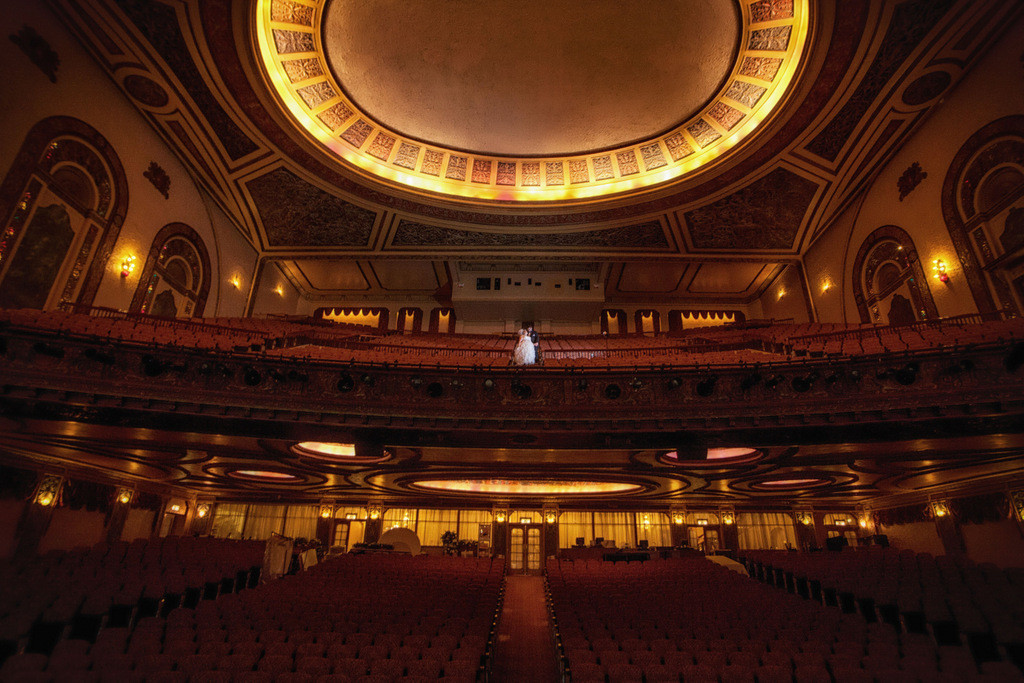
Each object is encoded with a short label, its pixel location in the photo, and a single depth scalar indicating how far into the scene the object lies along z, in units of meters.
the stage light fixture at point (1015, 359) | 7.15
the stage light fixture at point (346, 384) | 8.52
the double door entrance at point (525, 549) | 16.50
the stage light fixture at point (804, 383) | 8.18
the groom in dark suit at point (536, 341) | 9.53
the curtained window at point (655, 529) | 17.08
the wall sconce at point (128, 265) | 11.38
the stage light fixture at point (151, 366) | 7.82
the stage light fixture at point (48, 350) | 7.44
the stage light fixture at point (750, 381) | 8.34
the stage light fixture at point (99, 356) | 7.62
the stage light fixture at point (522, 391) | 8.81
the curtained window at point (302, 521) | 17.09
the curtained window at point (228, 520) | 17.20
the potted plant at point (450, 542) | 15.99
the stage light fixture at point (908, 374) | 7.70
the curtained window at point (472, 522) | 16.89
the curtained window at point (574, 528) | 16.80
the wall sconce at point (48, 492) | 11.41
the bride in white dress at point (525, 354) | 9.36
